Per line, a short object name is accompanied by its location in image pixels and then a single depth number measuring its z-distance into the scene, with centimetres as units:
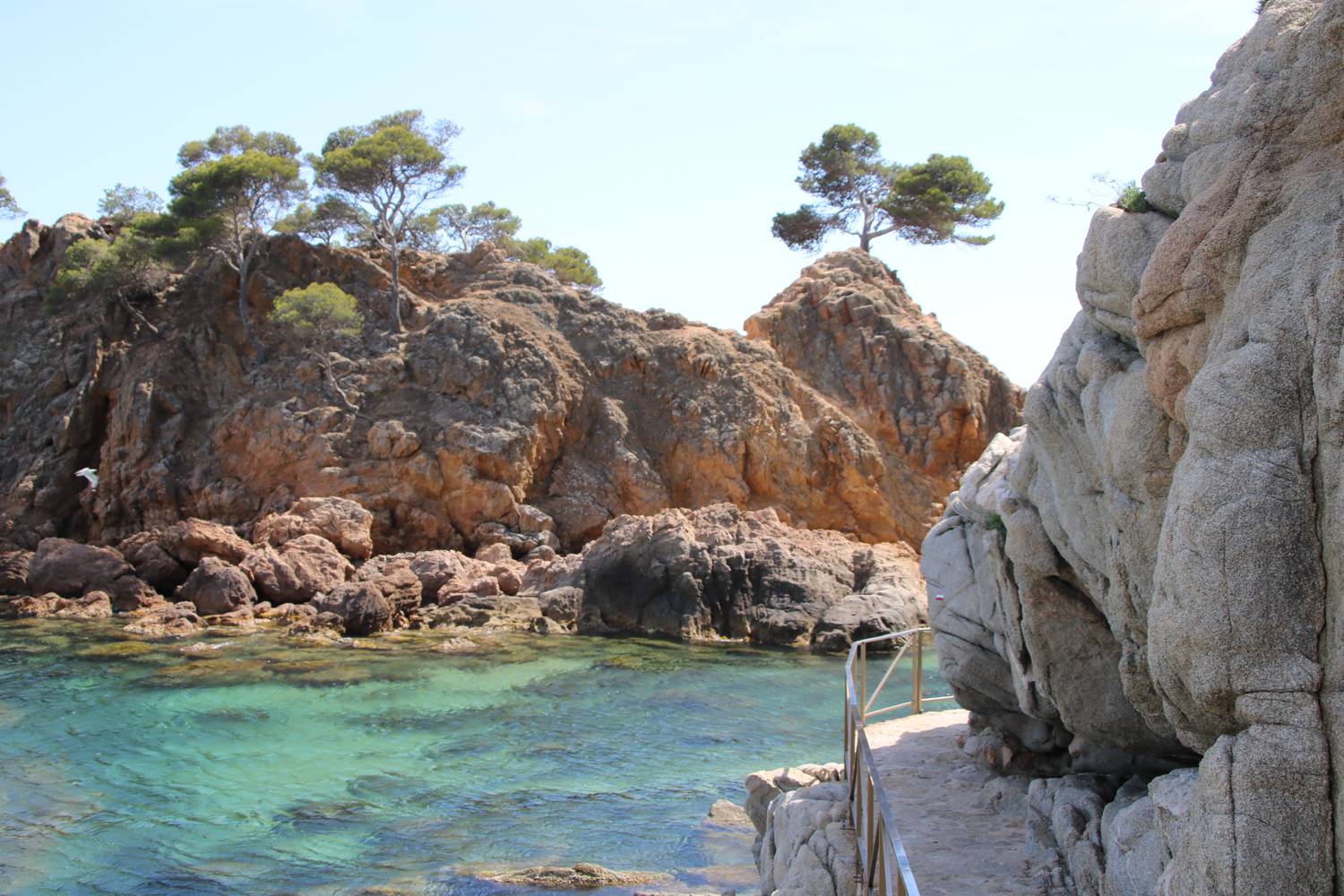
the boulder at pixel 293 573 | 2831
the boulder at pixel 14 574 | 3066
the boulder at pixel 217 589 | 2736
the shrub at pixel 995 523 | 1007
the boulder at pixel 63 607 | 2780
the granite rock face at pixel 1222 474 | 525
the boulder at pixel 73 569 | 2938
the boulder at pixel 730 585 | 2673
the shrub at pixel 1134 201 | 746
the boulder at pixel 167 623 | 2558
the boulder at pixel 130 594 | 2870
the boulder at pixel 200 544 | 2977
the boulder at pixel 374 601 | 2634
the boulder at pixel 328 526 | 3081
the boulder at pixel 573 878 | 1219
